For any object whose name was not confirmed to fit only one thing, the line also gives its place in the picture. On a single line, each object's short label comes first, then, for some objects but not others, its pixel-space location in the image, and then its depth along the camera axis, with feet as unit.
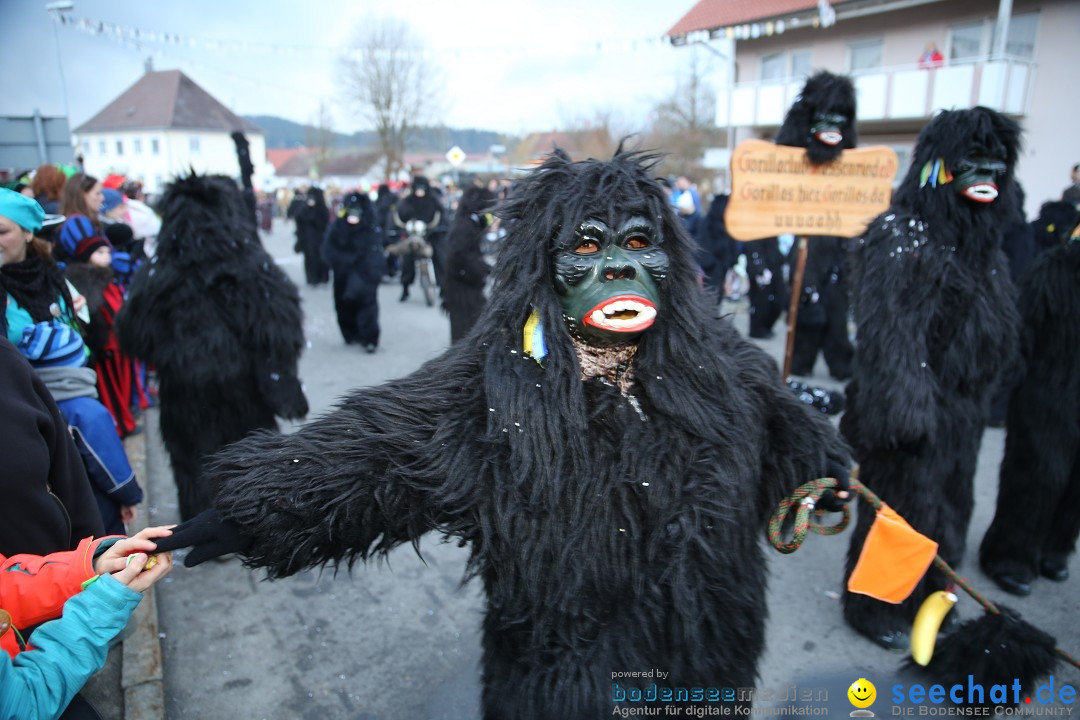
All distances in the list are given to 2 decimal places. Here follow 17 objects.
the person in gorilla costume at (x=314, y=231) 44.11
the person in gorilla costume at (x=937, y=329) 10.05
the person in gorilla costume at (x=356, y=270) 28.86
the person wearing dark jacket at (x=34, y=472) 5.97
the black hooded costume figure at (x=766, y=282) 28.81
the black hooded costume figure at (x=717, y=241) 34.30
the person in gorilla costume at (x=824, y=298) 18.94
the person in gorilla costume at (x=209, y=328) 12.28
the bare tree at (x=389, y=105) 83.05
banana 8.27
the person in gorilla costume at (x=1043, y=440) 11.67
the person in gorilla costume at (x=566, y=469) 5.74
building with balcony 50.93
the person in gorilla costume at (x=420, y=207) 40.14
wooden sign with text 14.64
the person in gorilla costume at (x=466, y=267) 25.25
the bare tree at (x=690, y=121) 93.76
